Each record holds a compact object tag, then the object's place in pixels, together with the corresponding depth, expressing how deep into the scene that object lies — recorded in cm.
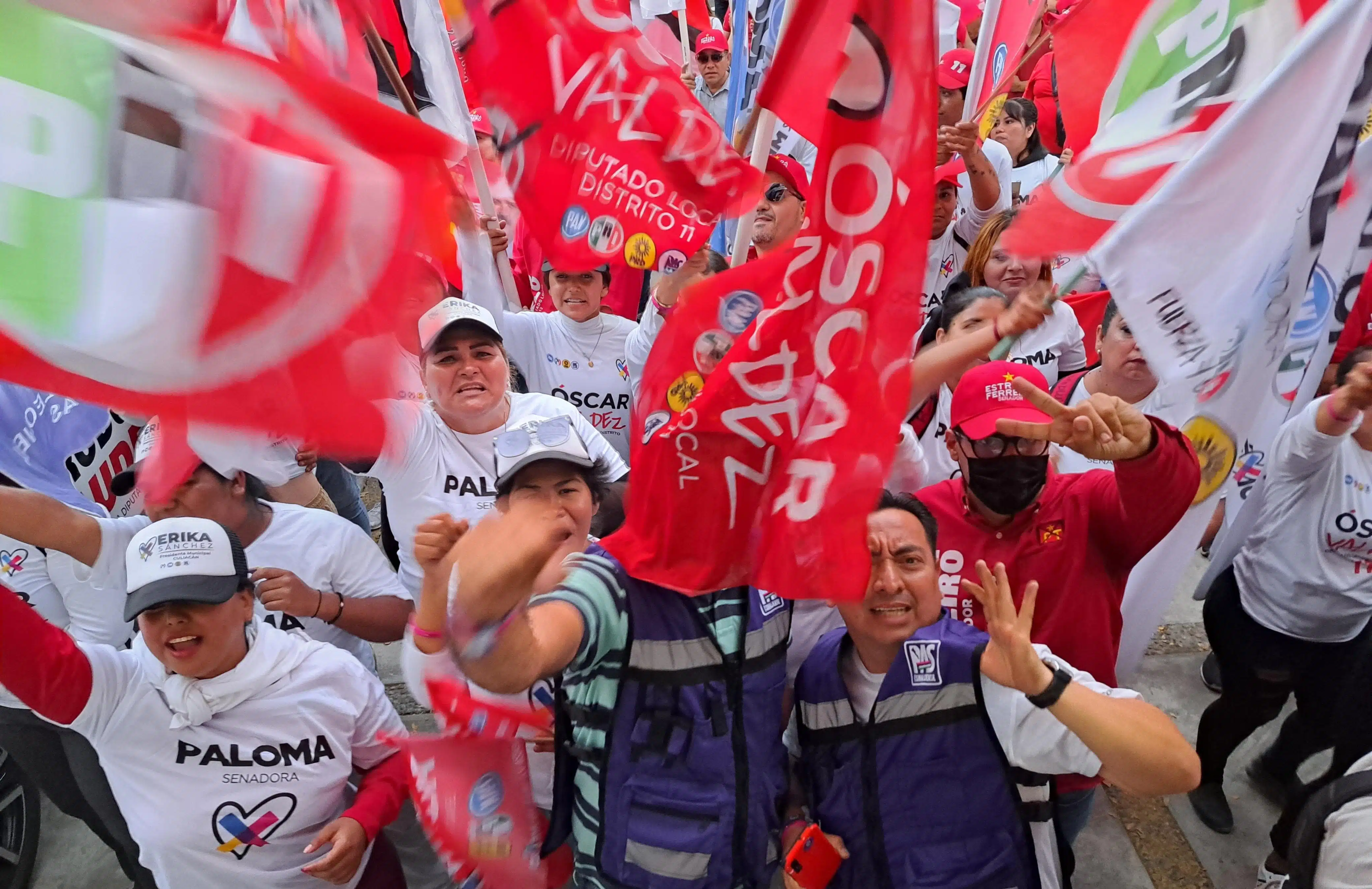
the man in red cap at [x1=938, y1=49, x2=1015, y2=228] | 346
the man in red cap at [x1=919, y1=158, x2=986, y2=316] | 387
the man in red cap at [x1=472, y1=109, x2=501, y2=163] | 391
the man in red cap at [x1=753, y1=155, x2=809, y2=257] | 338
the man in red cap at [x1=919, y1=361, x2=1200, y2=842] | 191
